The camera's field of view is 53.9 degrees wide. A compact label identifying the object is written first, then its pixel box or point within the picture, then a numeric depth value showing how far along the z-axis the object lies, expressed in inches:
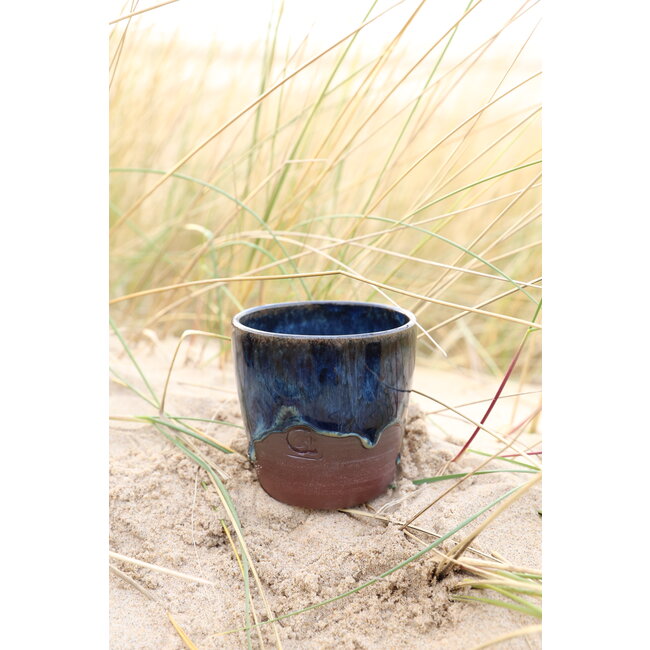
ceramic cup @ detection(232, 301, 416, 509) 25.7
